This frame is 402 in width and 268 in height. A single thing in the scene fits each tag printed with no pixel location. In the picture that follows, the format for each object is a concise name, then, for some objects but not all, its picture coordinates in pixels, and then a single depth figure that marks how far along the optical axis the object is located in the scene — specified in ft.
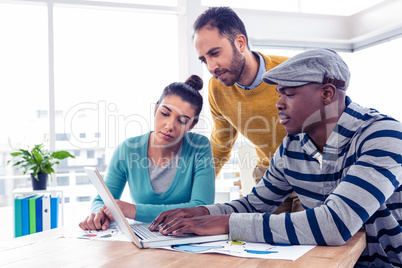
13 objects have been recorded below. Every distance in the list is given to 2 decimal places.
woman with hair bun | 5.32
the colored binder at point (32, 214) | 10.32
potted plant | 10.64
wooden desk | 2.50
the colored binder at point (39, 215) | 10.39
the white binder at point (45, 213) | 10.40
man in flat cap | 3.02
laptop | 3.03
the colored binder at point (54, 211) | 10.55
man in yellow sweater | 6.03
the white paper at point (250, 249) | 2.66
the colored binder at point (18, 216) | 10.26
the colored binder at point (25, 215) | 10.28
